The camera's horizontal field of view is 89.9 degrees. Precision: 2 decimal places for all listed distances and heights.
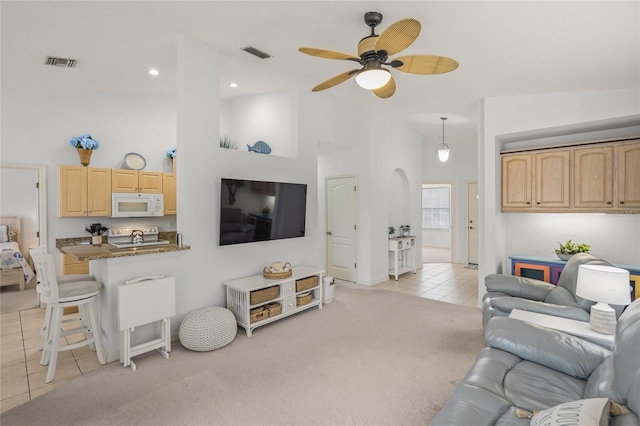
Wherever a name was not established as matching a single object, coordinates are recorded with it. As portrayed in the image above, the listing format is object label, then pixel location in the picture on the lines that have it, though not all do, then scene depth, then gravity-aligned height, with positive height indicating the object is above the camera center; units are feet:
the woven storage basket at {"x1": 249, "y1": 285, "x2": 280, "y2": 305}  11.67 -3.18
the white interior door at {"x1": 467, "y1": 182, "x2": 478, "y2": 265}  25.62 -1.06
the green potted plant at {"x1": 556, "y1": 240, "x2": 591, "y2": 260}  12.73 -1.64
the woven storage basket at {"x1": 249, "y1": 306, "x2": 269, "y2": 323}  11.63 -3.84
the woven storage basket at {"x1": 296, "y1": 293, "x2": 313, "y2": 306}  13.58 -3.86
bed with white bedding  17.10 -2.94
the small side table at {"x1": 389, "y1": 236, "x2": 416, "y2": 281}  19.97 -3.01
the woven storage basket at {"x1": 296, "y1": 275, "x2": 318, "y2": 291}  13.53 -3.18
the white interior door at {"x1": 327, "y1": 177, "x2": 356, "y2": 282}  19.11 -1.14
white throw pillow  3.80 -2.53
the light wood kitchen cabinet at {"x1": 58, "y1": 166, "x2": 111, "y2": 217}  14.12 +0.87
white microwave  15.13 +0.29
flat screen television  11.80 -0.02
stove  15.69 -1.22
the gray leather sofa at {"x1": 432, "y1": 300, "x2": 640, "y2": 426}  4.71 -3.10
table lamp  7.20 -1.91
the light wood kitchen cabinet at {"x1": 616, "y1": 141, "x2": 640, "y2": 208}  11.50 +1.20
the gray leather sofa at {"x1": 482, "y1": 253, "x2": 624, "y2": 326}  8.91 -2.75
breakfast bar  9.55 -1.89
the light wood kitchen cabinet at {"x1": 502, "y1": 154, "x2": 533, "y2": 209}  13.83 +1.23
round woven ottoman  10.18 -3.89
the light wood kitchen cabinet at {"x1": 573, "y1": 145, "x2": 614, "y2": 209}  12.05 +1.21
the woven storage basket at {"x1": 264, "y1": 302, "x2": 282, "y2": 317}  12.25 -3.82
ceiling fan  7.66 +3.85
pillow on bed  18.66 -1.36
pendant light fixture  20.38 +3.63
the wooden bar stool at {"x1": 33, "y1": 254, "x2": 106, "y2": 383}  8.76 -2.64
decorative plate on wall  16.06 +2.51
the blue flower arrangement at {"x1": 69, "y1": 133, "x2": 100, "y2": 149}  14.57 +3.11
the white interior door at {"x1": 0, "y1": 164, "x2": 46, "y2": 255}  19.25 +0.66
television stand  11.62 -3.44
